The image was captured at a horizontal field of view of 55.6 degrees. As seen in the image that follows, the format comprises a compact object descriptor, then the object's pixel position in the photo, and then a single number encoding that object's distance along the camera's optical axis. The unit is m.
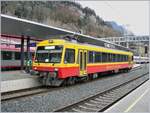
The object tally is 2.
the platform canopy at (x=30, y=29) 9.33
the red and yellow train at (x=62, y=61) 8.21
